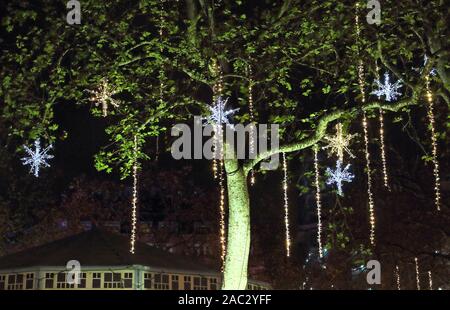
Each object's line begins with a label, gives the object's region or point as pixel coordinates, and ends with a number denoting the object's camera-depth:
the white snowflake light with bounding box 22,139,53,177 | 12.68
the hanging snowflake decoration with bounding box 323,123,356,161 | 12.88
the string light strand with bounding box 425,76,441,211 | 12.50
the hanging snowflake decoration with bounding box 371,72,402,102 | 12.97
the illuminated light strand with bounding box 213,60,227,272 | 12.46
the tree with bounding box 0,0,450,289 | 12.31
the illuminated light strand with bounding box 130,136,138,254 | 12.80
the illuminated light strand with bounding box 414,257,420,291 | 22.55
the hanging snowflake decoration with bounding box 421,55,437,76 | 13.68
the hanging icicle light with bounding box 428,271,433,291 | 29.96
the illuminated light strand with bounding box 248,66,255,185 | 12.51
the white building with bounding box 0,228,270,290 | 15.36
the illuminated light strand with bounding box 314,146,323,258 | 13.86
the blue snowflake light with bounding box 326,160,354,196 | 14.55
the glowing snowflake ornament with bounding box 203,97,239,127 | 12.47
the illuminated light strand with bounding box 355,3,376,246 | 12.27
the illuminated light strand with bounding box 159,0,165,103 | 12.57
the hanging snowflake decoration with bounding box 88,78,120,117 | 12.34
